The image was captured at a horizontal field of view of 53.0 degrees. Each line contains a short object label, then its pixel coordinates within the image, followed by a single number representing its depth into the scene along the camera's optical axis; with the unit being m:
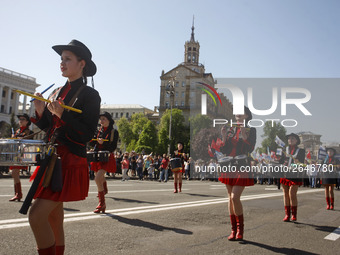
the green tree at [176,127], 86.49
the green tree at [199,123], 85.31
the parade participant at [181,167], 14.24
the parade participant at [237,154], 5.77
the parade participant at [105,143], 8.57
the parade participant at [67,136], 2.87
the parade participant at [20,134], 8.38
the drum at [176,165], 14.55
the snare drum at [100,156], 8.41
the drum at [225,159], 6.26
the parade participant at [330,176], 10.52
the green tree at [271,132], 69.81
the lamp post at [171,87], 43.87
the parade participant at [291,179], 8.08
